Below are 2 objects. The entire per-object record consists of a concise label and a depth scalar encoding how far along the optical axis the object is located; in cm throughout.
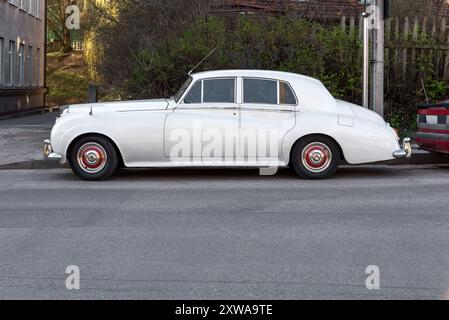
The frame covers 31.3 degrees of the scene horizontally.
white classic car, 1111
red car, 1213
